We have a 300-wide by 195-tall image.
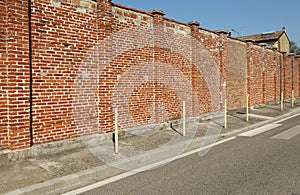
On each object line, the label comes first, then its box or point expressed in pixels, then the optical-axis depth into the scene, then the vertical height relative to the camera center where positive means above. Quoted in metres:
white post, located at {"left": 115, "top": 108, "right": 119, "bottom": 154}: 6.32 -0.99
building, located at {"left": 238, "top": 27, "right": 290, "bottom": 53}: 43.12 +9.50
